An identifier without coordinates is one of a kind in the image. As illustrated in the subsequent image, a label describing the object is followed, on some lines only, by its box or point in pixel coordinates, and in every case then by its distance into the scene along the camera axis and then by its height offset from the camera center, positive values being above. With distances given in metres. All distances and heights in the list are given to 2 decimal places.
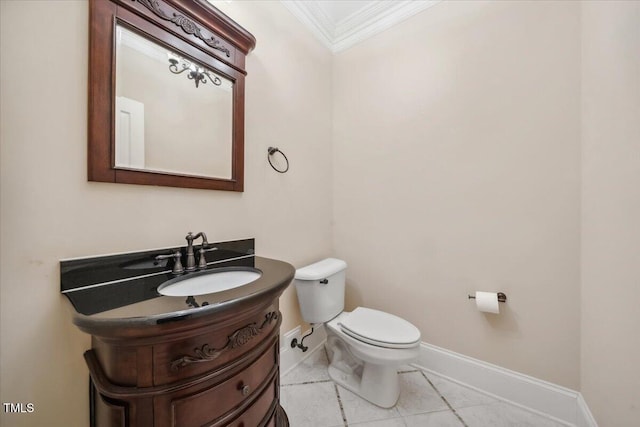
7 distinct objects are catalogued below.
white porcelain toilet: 1.24 -0.70
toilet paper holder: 1.34 -0.49
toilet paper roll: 1.32 -0.51
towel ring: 1.46 +0.38
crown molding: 1.64 +1.48
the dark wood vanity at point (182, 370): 0.56 -0.43
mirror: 0.83 +0.52
